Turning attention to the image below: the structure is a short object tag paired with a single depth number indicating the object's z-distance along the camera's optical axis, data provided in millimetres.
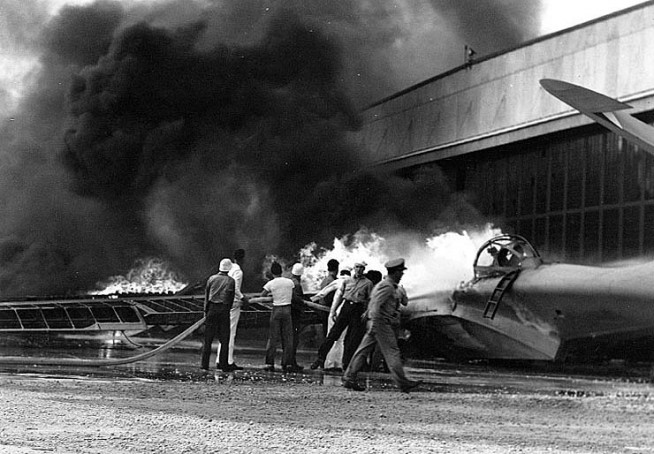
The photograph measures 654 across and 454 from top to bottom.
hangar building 15266
